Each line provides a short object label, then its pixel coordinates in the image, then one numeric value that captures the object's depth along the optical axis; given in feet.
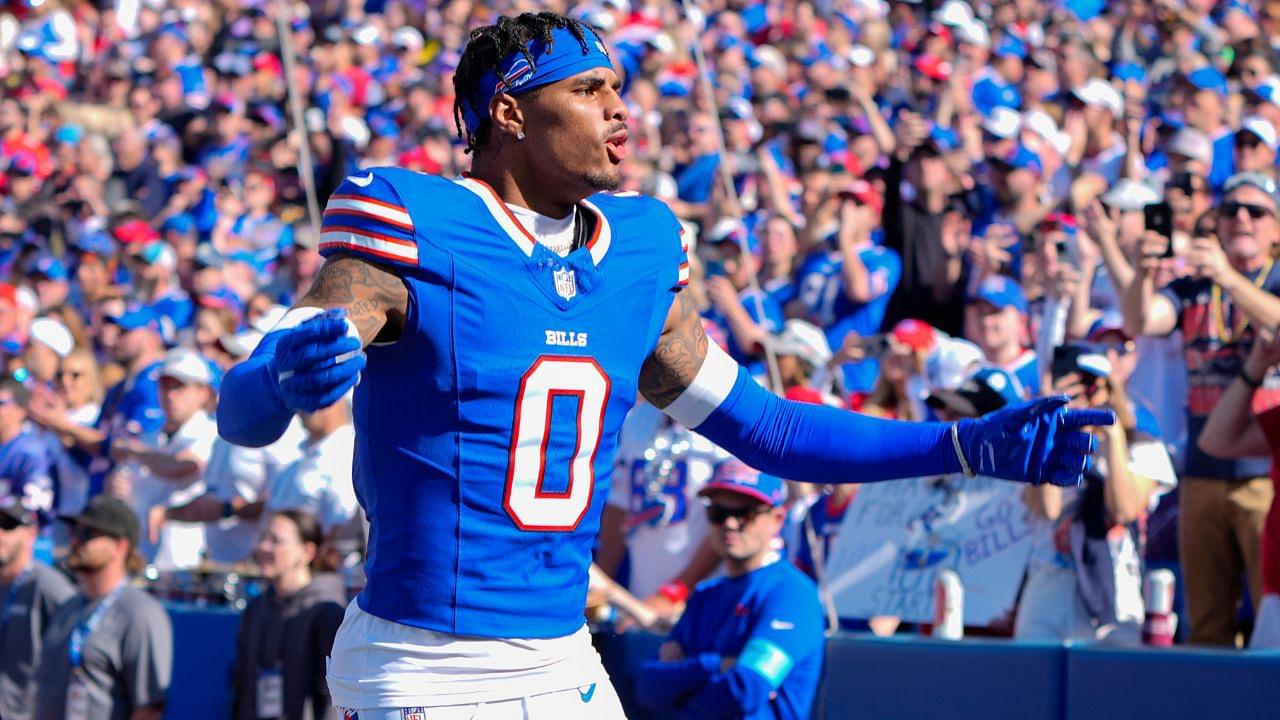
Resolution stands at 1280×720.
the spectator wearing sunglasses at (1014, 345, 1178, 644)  39.45
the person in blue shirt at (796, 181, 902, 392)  61.21
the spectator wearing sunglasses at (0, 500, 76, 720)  51.39
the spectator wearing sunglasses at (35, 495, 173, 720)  47.83
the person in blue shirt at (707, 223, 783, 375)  55.11
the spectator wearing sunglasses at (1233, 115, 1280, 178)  54.60
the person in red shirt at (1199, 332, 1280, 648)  37.40
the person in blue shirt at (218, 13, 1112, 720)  21.06
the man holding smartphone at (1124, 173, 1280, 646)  42.06
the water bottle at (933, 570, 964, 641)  36.40
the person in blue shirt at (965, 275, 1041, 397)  47.19
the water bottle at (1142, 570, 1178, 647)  33.12
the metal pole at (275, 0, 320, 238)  41.60
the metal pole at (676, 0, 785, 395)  44.93
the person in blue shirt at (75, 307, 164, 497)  63.00
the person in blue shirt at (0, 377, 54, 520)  63.00
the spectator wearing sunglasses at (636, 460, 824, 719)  36.29
